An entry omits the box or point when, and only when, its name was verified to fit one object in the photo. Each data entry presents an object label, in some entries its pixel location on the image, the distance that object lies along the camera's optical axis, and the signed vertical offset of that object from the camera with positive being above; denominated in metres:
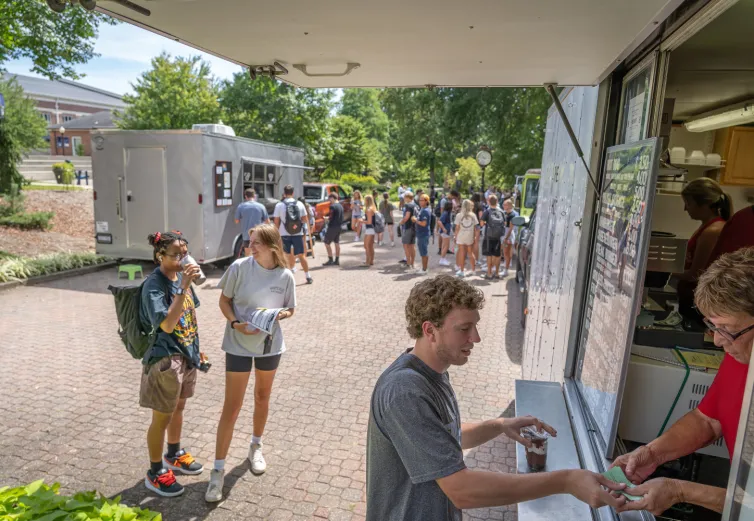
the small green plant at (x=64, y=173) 31.17 -0.09
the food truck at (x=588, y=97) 1.82 +0.58
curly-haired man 1.62 -0.84
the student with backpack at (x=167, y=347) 3.46 -1.22
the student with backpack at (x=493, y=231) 10.96 -0.80
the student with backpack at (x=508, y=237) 12.11 -1.02
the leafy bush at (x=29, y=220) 14.79 -1.54
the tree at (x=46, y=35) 9.91 +2.92
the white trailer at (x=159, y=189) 10.12 -0.25
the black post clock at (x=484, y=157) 18.83 +1.41
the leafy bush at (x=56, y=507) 2.19 -1.55
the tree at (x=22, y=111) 18.46 +2.83
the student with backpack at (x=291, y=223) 10.12 -0.80
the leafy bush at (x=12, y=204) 14.85 -1.06
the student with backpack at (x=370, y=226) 12.34 -0.98
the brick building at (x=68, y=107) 62.81 +9.07
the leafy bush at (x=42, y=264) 9.86 -1.98
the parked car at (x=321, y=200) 16.88 -0.53
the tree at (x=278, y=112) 23.03 +3.34
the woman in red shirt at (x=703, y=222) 3.66 -0.12
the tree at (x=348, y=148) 29.56 +2.33
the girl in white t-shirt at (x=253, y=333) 3.71 -1.14
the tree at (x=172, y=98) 24.86 +3.96
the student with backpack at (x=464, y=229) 10.97 -0.79
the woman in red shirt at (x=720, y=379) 1.64 -0.65
